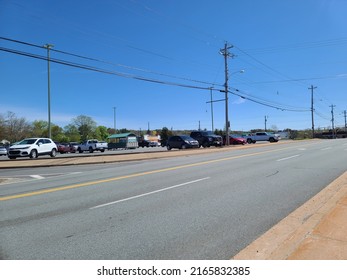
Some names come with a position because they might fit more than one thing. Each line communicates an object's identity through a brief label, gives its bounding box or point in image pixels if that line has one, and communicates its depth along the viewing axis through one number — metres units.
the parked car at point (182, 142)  35.81
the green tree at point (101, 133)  140.75
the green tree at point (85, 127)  137.50
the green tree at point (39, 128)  115.61
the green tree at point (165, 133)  113.80
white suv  26.91
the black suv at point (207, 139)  39.62
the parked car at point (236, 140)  49.00
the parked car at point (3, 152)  54.58
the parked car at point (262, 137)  54.36
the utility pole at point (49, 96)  38.06
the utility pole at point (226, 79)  41.25
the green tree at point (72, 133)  133.25
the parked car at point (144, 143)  68.91
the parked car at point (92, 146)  49.22
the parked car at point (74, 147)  54.66
